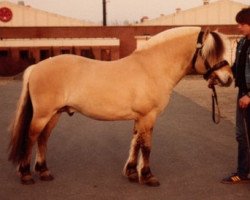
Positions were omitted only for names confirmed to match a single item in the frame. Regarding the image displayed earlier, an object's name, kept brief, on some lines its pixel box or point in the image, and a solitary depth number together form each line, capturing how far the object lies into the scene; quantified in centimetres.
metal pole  4619
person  533
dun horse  562
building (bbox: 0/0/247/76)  2997
